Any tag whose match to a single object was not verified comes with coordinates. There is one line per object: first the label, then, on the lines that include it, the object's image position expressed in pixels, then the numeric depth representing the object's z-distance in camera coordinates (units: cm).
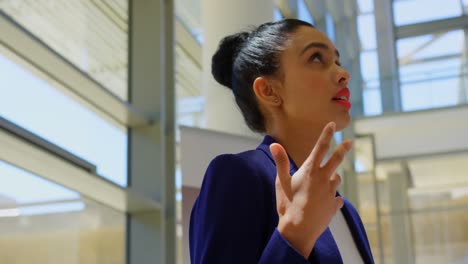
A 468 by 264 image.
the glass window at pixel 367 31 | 1264
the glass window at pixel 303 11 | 1021
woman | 116
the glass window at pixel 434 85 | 1075
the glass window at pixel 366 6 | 1295
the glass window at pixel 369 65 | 1114
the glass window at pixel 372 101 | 1109
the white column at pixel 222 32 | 605
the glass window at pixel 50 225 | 459
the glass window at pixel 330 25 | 1162
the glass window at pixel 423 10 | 1305
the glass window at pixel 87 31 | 537
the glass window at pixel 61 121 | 480
